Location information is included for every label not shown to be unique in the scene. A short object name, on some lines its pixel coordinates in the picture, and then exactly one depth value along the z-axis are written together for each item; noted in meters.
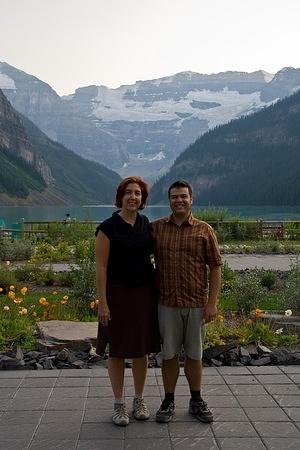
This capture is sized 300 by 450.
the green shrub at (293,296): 7.64
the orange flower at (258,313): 6.14
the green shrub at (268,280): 10.72
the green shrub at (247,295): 7.92
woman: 4.02
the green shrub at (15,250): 15.91
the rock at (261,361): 5.50
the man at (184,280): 4.05
